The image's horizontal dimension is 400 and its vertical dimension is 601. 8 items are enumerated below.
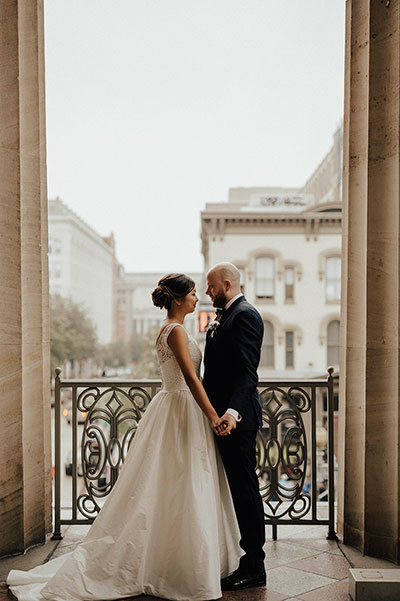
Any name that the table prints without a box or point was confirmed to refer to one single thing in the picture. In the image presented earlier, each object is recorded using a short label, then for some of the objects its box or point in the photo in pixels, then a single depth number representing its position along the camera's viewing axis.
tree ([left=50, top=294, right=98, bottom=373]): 34.34
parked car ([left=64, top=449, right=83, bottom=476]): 21.44
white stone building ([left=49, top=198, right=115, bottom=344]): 60.72
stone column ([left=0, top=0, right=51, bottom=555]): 3.67
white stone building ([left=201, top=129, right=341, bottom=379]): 24.72
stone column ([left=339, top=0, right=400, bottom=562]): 3.55
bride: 2.97
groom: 3.15
